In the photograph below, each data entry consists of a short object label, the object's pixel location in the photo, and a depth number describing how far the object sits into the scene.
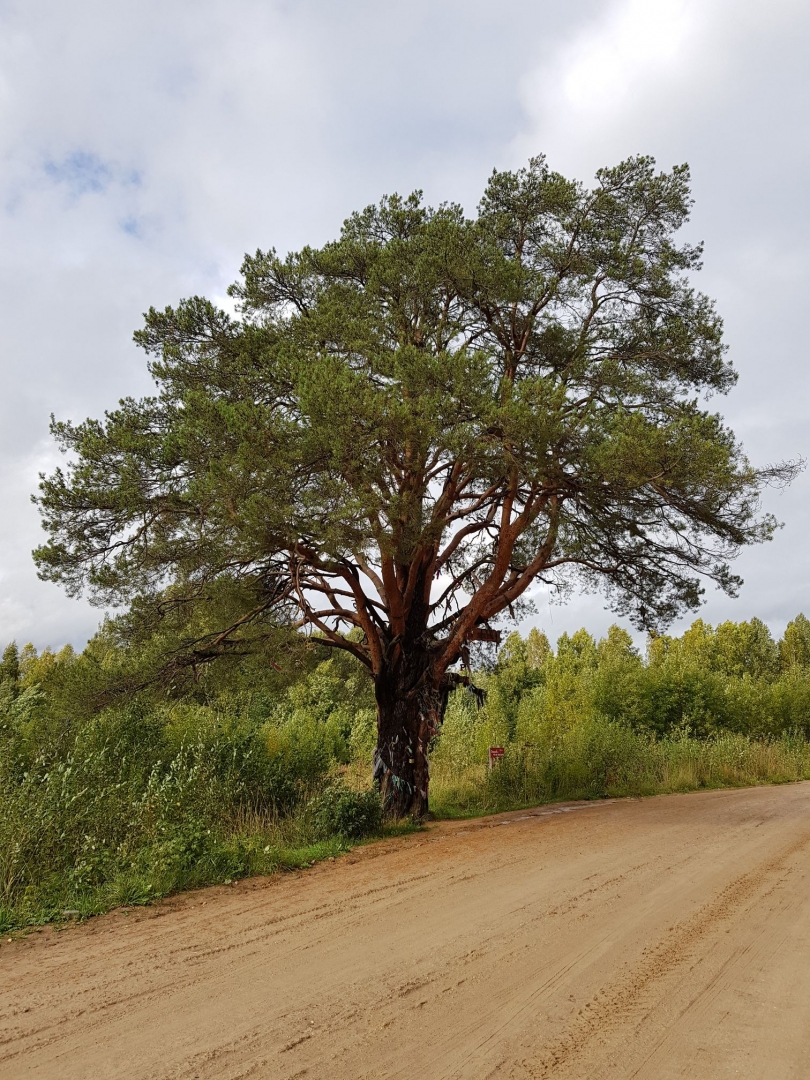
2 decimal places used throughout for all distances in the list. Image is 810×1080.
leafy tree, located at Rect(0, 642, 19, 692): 47.20
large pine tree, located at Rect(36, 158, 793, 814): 9.50
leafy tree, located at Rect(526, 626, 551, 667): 73.44
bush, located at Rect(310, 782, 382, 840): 9.81
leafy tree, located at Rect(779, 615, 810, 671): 69.63
